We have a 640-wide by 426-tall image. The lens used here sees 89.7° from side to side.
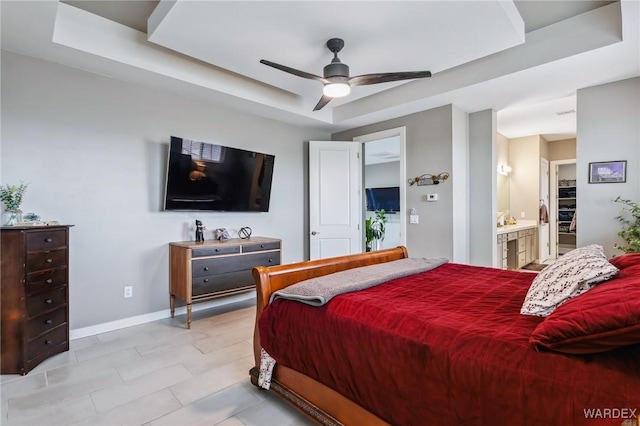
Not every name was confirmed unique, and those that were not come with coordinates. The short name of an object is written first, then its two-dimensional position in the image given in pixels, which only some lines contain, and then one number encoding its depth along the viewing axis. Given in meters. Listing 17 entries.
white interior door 4.86
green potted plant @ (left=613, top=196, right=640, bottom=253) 3.05
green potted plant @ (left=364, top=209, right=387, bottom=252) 6.43
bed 0.96
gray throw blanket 1.73
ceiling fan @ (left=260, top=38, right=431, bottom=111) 2.73
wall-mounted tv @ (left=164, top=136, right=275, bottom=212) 3.51
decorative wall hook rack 4.08
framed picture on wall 3.24
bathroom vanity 4.83
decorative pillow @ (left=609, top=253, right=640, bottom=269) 1.70
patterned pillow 1.35
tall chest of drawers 2.33
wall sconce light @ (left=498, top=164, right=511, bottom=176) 6.55
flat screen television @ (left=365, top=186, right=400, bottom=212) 7.80
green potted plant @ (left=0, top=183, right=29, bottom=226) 2.60
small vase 2.62
